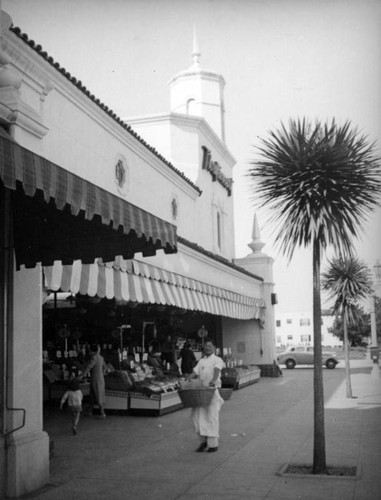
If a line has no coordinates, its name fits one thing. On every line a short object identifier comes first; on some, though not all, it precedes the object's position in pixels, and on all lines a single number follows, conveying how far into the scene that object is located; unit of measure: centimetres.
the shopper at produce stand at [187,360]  1947
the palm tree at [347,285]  1855
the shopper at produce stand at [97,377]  1362
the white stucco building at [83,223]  698
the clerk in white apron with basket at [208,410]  978
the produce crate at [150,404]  1442
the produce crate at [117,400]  1470
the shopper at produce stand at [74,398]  1159
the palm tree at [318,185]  870
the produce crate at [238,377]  2127
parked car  3712
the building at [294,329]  11045
